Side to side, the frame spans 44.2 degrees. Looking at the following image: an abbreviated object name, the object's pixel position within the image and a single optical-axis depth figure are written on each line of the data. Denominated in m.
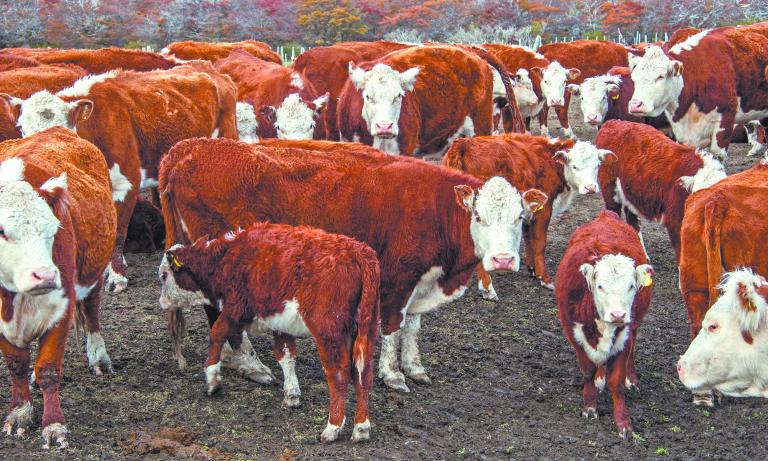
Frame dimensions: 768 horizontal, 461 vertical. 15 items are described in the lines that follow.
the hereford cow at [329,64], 13.30
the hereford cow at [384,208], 6.61
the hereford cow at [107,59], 12.29
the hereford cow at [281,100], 11.16
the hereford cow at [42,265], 5.16
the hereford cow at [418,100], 10.14
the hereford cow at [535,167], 8.93
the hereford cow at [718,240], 6.19
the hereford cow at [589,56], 18.45
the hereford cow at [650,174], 8.53
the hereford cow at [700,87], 11.55
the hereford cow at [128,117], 8.61
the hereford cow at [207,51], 16.34
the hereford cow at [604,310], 6.04
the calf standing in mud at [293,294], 5.57
